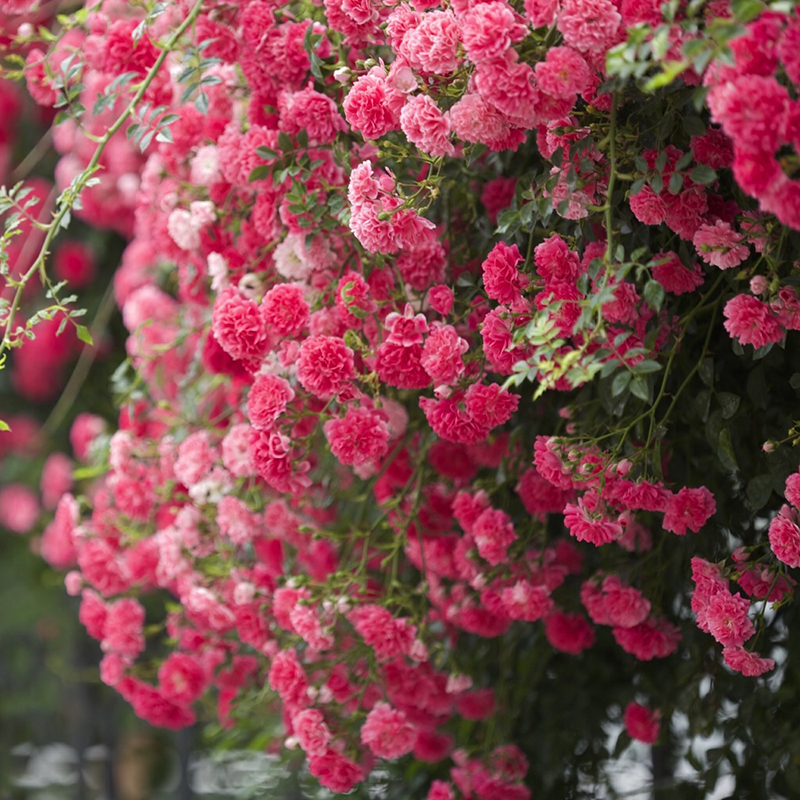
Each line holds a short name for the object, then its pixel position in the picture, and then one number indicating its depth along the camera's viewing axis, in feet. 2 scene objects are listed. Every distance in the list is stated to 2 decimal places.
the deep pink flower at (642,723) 9.99
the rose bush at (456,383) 9.11
